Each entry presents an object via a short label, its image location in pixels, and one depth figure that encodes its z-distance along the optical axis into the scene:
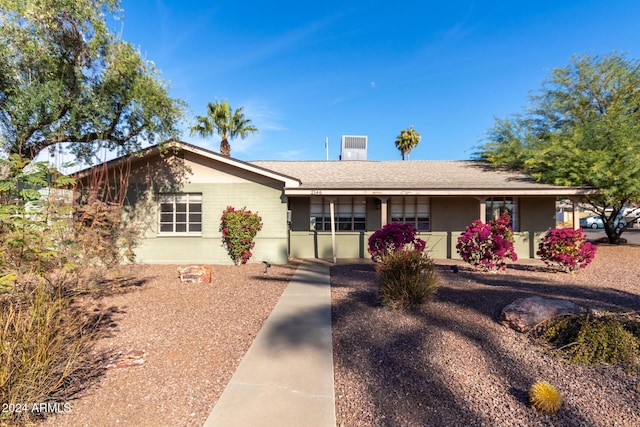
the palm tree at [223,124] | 20.11
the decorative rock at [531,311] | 4.43
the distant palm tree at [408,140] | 31.58
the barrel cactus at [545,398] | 2.69
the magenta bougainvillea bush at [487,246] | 8.14
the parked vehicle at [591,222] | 32.69
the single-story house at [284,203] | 11.00
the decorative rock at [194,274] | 7.89
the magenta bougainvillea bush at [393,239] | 8.35
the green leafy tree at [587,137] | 11.42
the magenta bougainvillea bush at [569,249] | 8.40
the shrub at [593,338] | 3.60
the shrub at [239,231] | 10.53
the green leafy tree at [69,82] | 6.93
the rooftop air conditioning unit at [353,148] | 19.22
